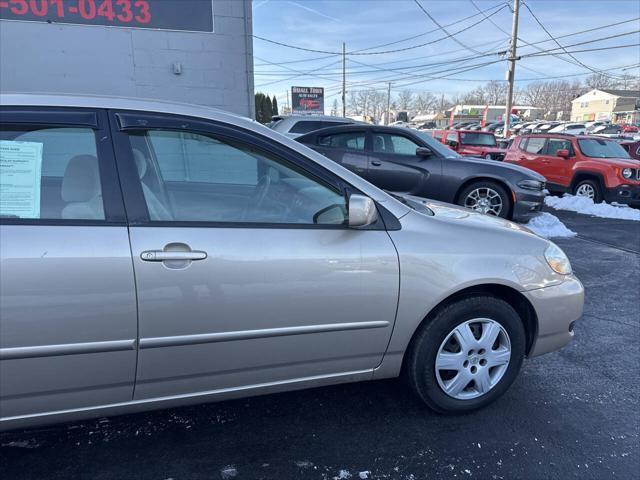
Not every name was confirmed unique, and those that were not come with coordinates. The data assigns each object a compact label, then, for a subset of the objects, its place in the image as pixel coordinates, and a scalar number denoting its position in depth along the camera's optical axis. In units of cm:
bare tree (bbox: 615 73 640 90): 7755
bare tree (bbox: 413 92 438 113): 10550
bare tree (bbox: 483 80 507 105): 8919
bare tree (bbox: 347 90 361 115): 9563
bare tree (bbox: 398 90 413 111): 10262
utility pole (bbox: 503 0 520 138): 2300
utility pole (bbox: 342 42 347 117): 5022
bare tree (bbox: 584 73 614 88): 8734
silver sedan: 178
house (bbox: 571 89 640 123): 7394
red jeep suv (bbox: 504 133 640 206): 948
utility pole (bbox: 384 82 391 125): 7338
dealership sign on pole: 4409
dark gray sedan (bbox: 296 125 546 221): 704
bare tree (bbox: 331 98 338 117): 8200
